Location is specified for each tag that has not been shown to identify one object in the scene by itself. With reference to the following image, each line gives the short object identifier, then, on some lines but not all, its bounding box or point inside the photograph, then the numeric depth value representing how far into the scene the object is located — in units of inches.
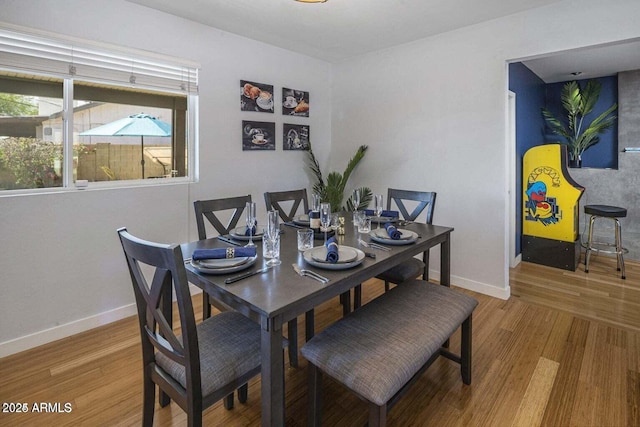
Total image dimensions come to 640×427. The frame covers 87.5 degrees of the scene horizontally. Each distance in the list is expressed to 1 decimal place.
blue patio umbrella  103.4
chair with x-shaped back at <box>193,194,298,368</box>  80.2
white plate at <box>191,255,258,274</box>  56.7
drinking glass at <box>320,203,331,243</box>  82.4
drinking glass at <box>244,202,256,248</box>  77.9
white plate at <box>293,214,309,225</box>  94.7
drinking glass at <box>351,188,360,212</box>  98.7
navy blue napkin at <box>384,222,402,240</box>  76.7
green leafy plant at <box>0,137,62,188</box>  87.7
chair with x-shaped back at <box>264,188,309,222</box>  104.5
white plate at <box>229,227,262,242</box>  77.7
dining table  47.1
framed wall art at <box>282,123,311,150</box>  149.6
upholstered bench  50.9
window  87.2
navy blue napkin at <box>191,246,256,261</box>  59.6
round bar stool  141.9
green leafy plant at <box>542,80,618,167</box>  173.6
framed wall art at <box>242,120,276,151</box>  133.4
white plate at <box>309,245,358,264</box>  62.2
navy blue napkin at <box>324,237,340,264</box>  61.0
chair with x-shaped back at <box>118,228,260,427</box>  46.6
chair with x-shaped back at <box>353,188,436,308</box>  94.7
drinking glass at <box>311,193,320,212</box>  92.0
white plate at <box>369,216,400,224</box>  96.9
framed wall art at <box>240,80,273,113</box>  131.3
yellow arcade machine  146.8
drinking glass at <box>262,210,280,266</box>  65.0
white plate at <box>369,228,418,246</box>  74.6
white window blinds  83.8
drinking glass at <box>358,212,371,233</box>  87.0
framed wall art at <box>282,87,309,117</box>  147.6
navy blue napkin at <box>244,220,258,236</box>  79.0
